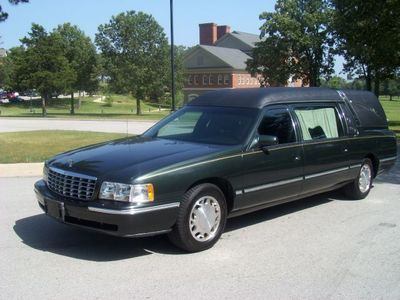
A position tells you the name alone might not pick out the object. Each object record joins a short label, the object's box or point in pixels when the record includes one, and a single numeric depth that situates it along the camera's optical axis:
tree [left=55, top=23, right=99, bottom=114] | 59.19
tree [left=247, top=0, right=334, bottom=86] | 54.81
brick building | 89.81
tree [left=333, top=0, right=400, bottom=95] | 20.26
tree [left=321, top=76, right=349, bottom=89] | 59.15
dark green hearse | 5.16
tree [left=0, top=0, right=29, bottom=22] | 21.00
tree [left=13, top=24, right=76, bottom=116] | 47.78
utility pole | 25.84
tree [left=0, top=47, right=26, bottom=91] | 74.65
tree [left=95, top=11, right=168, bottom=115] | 55.31
